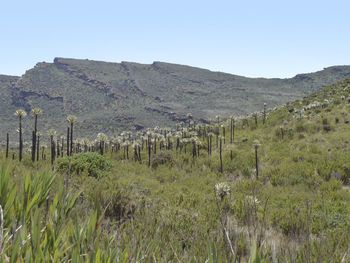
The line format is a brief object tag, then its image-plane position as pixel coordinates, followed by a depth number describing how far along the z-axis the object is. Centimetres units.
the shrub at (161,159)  3403
